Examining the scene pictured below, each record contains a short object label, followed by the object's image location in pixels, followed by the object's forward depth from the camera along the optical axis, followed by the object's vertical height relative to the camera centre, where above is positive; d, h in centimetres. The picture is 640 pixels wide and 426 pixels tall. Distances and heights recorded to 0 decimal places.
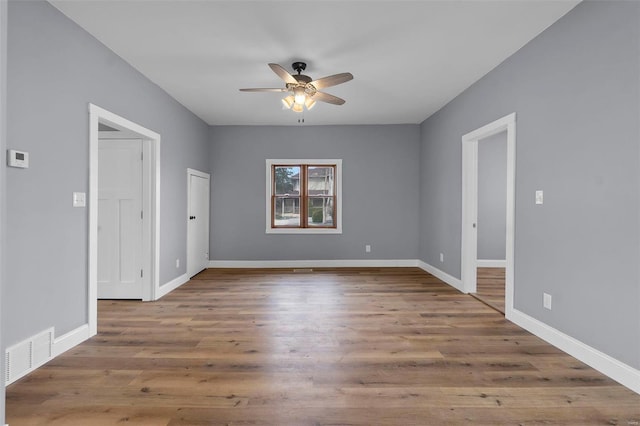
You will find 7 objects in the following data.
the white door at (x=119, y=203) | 395 +9
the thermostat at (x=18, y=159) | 211 +35
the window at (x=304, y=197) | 628 +29
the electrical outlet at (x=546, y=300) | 278 -77
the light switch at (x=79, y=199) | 270 +9
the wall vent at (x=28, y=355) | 212 -103
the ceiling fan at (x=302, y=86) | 319 +134
